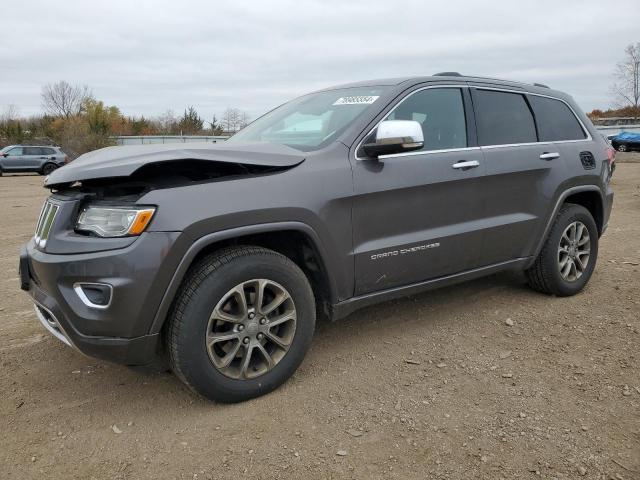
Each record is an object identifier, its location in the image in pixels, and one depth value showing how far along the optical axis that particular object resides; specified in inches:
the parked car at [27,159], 967.0
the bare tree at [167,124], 1897.1
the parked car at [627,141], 1262.3
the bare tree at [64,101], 2415.1
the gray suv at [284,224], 100.9
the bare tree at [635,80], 2224.4
